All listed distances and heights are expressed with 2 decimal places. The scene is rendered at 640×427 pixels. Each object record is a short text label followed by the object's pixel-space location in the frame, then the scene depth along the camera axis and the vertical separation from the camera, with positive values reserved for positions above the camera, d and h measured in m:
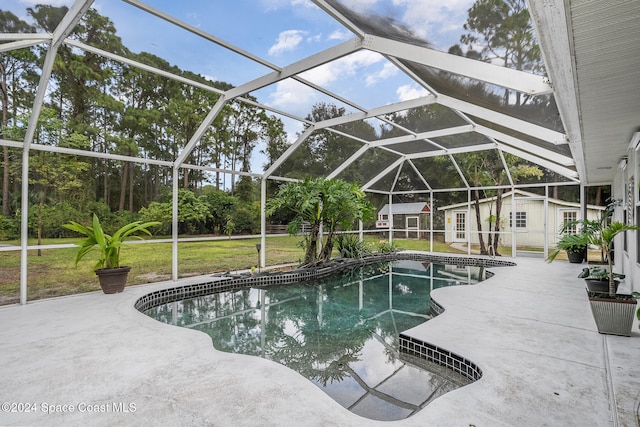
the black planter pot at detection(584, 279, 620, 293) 4.31 -0.89
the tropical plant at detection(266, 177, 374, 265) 8.25 +0.32
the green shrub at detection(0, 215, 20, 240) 5.91 -0.24
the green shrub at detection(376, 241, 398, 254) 12.37 -1.15
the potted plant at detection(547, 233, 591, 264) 3.96 -0.27
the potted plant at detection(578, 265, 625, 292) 3.94 -0.81
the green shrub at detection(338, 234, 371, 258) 10.57 -0.97
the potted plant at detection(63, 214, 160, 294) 5.48 -0.61
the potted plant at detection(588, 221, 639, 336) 3.50 -0.96
